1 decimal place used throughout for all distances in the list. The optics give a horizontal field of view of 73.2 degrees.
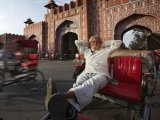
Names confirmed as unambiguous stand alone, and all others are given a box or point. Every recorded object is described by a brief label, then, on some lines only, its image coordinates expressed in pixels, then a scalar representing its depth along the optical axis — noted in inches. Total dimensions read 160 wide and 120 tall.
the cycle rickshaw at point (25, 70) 92.8
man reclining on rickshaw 38.0
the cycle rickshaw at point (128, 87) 46.2
